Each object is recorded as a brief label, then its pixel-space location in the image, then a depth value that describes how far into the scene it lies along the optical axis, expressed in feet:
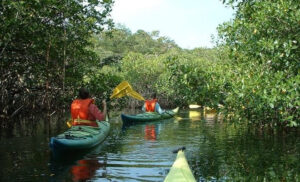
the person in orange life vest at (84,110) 27.78
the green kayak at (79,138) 23.85
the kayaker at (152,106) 56.75
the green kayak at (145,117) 51.80
